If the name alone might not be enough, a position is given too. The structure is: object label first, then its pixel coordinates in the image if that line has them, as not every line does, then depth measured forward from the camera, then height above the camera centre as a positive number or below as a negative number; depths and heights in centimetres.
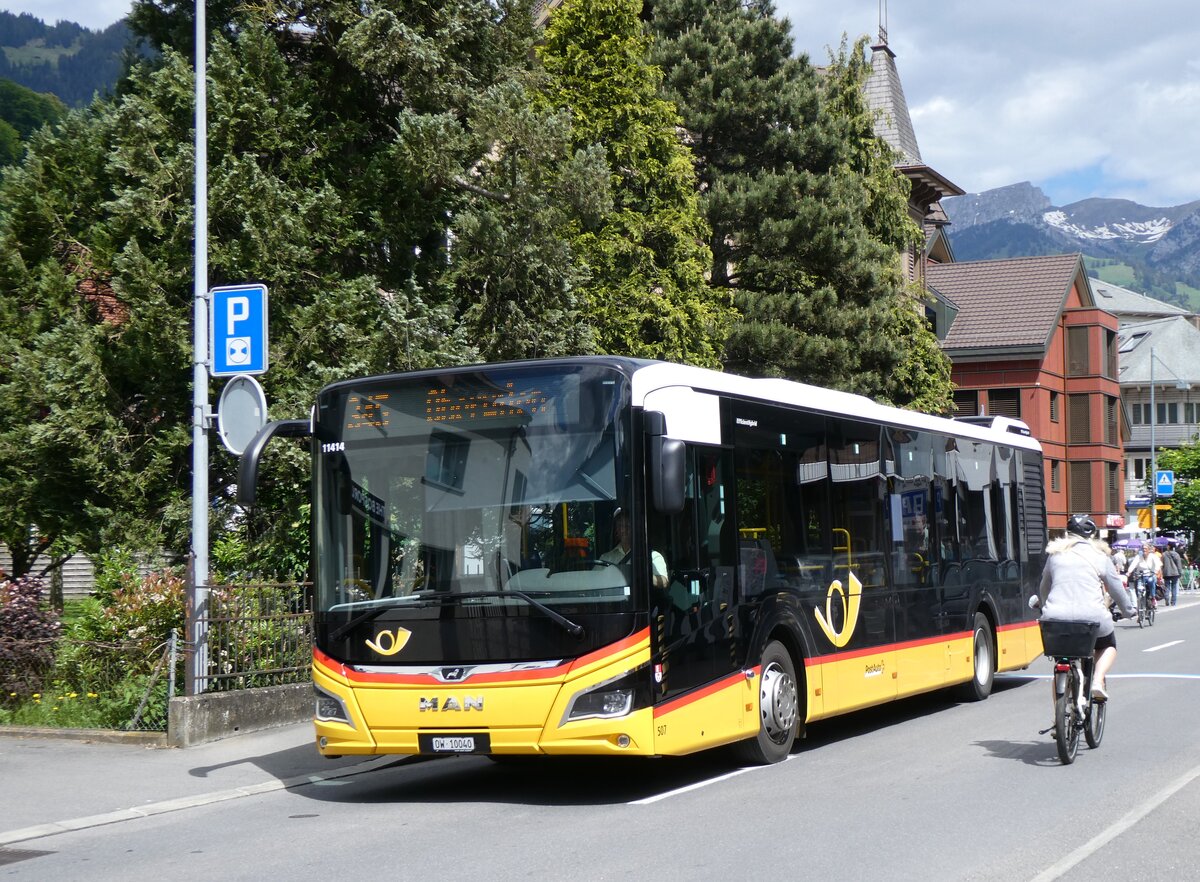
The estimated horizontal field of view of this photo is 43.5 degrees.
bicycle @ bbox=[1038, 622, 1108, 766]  1093 -110
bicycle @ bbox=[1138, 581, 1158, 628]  3484 -192
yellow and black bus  970 -15
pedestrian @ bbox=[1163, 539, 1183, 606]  4909 -157
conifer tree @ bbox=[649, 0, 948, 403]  3114 +706
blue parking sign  1388 +204
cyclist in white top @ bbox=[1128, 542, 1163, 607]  3516 -118
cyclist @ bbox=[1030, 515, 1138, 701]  1129 -44
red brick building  6719 +753
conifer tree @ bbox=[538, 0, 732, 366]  2486 +595
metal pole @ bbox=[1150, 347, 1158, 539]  6143 +117
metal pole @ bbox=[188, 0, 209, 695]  1325 +132
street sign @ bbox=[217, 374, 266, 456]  1245 +113
